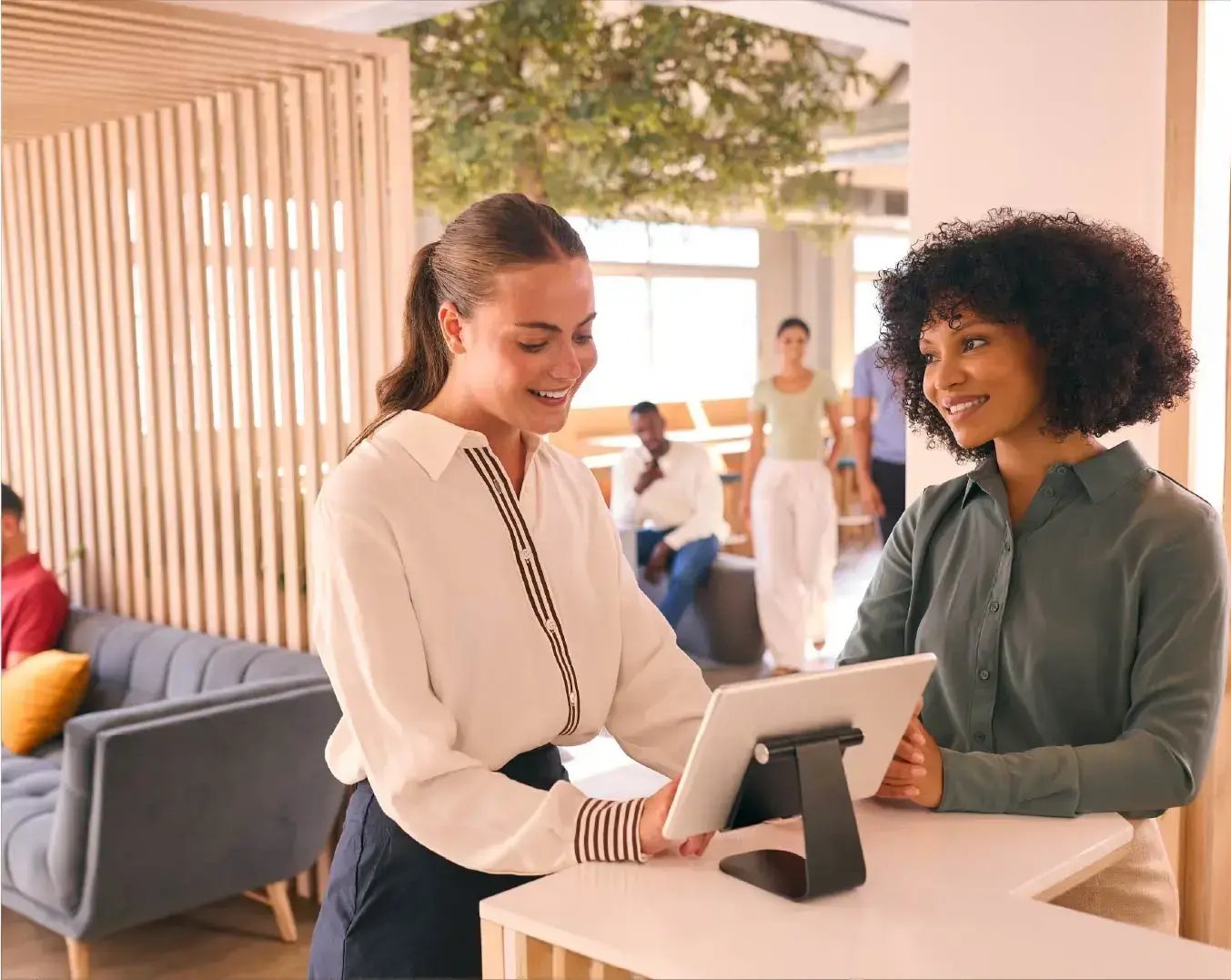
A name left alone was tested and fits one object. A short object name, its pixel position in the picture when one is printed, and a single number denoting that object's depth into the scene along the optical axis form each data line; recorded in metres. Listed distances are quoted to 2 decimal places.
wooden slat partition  4.03
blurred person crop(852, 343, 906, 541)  6.40
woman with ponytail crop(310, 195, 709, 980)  1.58
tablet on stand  1.43
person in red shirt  4.64
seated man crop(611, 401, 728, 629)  6.50
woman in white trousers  6.46
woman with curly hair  1.71
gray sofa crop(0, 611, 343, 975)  3.35
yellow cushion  4.35
